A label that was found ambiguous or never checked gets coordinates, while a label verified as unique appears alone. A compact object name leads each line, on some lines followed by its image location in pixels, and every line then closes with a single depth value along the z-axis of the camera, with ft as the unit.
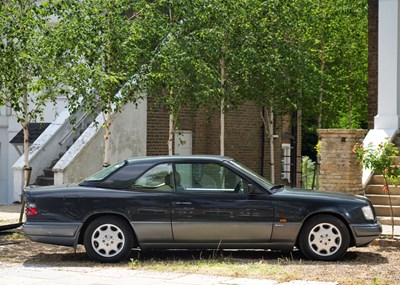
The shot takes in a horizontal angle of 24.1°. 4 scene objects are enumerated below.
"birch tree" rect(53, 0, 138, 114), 53.83
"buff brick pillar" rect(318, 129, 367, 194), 55.98
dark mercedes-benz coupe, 41.27
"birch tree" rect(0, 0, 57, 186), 52.31
